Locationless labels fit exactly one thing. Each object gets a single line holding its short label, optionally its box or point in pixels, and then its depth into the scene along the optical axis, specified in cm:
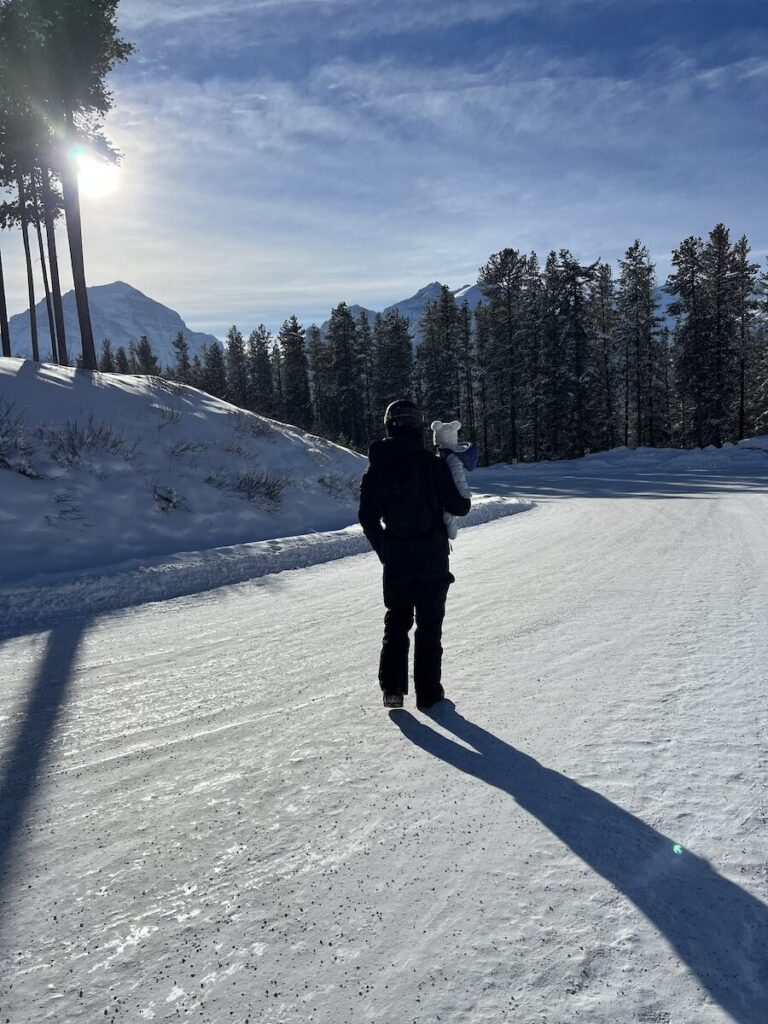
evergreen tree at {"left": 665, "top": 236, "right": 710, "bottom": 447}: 3894
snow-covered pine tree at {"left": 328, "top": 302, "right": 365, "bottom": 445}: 5184
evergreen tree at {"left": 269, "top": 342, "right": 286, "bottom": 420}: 5904
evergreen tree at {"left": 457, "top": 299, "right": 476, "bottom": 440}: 5003
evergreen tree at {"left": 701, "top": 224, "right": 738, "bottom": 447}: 3803
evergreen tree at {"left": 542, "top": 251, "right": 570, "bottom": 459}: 4038
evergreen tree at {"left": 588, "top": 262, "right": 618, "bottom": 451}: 4288
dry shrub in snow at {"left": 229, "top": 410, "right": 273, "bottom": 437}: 1482
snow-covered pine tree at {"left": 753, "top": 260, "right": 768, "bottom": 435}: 3883
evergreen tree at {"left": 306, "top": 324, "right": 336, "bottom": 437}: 5531
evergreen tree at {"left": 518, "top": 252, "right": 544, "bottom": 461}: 4172
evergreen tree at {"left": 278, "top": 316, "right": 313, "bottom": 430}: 5644
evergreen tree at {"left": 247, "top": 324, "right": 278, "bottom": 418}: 6231
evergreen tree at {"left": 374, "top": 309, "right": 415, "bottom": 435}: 5025
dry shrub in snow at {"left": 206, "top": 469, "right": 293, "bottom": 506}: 1141
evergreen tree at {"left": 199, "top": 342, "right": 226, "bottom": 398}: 6444
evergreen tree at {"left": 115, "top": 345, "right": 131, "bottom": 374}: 7950
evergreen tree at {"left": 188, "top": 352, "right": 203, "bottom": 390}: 6276
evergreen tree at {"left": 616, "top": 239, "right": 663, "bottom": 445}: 4278
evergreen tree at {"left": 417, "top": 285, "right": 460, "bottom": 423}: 4684
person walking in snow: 388
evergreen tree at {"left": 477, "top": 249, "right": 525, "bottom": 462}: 4406
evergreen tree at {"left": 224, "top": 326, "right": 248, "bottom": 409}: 6800
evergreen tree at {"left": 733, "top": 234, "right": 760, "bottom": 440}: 3934
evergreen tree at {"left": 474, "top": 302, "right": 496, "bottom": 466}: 4737
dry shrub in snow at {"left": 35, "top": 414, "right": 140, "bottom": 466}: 998
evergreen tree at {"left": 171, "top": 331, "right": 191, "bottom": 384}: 6585
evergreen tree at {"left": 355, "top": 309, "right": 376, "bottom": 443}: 5459
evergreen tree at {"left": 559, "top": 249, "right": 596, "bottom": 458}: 3984
